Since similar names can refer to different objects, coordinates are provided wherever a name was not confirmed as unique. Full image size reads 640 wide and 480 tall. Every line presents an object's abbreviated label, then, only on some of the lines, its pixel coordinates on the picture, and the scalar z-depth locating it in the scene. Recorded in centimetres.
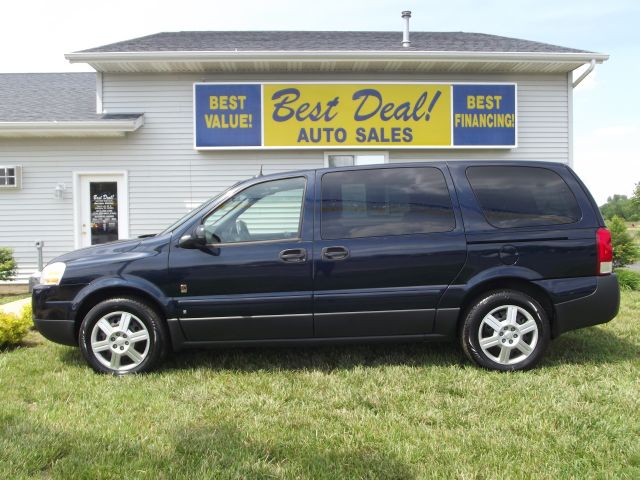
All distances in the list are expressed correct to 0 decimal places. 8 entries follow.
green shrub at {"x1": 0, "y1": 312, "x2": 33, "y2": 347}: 499
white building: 951
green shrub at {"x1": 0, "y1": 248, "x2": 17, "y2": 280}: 869
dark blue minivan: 404
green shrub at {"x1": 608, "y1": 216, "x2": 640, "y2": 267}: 1058
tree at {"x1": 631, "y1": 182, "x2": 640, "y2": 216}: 3177
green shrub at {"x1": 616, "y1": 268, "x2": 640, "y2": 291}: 859
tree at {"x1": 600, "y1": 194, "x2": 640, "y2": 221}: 4879
